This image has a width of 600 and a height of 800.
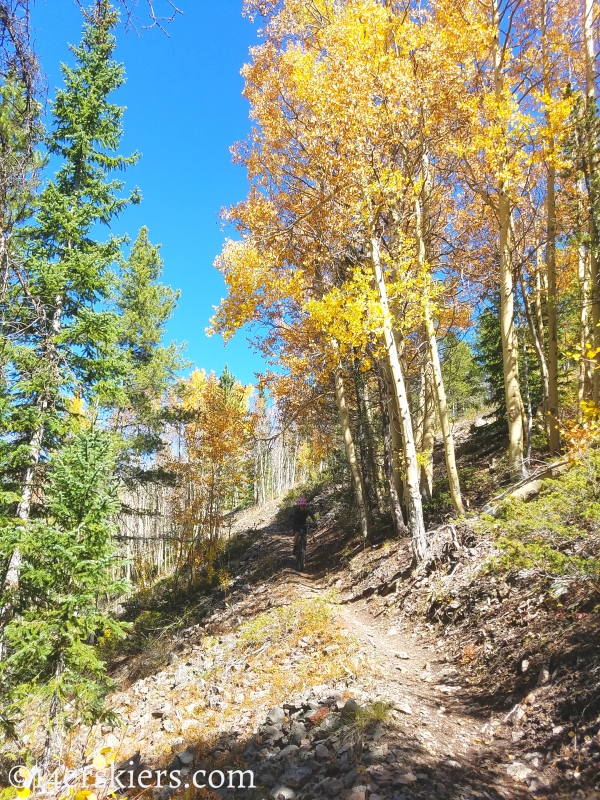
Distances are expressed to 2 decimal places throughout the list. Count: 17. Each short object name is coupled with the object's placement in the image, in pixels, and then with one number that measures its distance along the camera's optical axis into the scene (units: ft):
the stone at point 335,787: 9.45
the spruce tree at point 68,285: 27.81
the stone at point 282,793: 9.90
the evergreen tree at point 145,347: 54.03
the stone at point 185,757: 13.25
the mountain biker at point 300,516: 38.14
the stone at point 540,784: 8.76
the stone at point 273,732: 12.97
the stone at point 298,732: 12.36
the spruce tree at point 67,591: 18.93
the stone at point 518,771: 9.25
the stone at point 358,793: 8.91
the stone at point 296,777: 10.46
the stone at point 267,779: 10.80
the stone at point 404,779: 9.09
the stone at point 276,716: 13.86
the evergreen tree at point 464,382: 64.03
